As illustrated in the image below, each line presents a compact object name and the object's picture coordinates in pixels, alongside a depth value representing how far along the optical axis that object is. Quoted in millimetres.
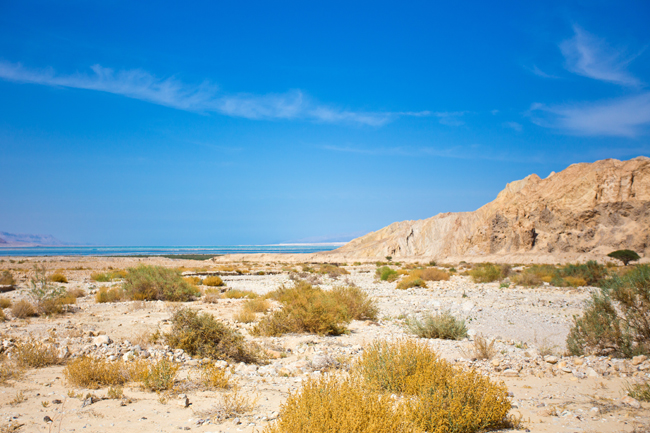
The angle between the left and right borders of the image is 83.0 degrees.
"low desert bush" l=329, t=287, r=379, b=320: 12484
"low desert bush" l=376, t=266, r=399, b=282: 27156
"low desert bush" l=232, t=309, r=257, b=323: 11500
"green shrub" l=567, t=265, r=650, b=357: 6991
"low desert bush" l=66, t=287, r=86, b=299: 16544
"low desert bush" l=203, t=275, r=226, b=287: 24781
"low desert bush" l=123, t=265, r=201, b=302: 16484
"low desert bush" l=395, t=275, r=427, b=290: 22119
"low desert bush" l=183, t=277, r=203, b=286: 24773
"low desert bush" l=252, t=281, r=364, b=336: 9938
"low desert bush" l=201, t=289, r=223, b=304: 15992
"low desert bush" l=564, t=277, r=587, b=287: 19266
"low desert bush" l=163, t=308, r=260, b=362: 7418
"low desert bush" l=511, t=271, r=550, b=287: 20547
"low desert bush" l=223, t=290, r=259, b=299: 17803
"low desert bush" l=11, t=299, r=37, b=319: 11172
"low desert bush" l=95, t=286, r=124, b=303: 15758
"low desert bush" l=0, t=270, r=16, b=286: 21509
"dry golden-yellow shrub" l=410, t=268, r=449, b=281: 25906
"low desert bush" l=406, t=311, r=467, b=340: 9570
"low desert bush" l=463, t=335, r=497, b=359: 7396
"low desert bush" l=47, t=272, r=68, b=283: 23388
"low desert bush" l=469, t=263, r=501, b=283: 24266
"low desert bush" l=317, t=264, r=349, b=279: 31844
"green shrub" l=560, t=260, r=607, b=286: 20156
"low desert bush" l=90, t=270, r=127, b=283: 25869
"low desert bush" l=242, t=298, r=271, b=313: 13114
